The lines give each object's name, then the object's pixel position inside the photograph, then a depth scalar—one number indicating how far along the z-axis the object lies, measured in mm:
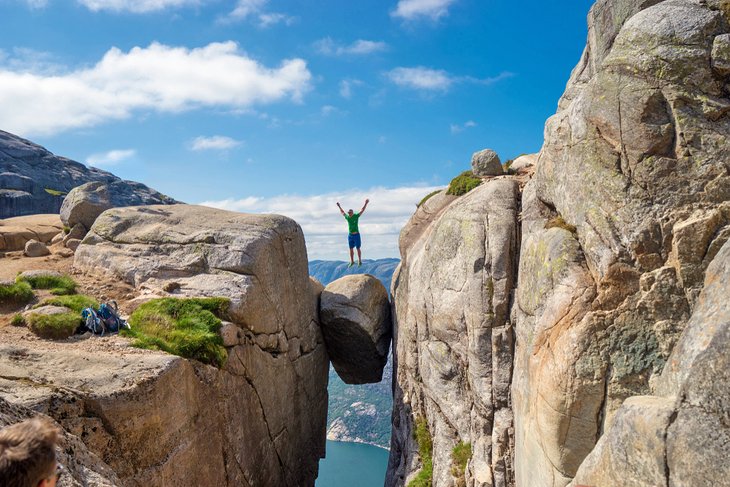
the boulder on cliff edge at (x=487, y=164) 25391
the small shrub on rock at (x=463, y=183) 25156
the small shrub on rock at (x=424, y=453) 21375
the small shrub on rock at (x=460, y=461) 18953
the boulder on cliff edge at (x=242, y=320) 17844
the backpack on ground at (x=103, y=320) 16844
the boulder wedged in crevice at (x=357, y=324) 28984
